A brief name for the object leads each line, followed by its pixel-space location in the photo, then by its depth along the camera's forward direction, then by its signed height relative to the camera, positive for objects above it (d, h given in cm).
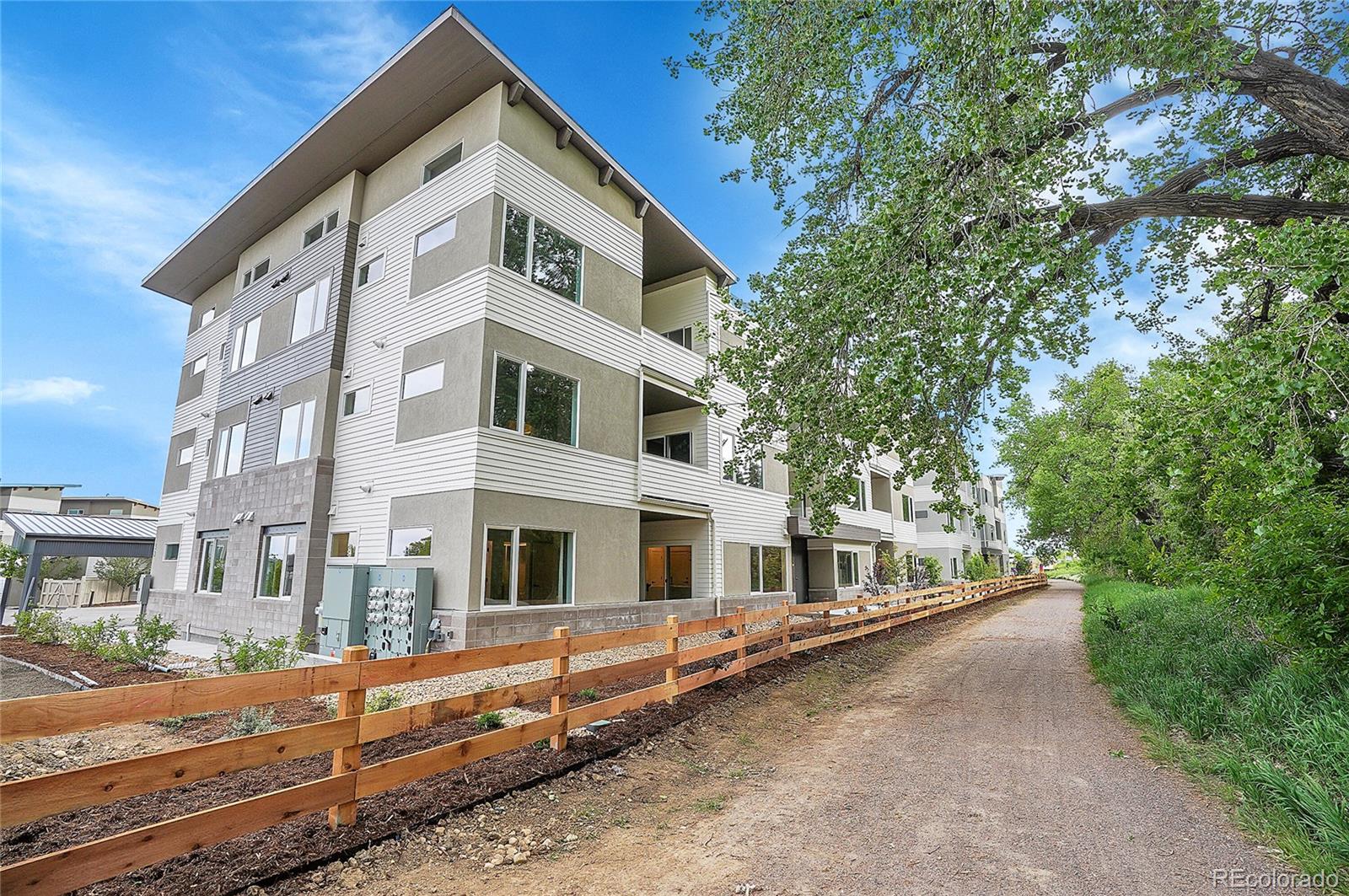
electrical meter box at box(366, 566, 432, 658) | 1076 -67
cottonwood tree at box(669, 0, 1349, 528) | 618 +474
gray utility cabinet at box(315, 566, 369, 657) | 1123 -62
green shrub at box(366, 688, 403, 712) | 669 -145
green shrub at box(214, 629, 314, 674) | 841 -114
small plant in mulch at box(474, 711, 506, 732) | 593 -147
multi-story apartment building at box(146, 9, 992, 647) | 1192 +435
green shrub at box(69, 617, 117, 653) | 1105 -110
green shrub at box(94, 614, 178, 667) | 990 -114
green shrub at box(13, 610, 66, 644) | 1285 -104
